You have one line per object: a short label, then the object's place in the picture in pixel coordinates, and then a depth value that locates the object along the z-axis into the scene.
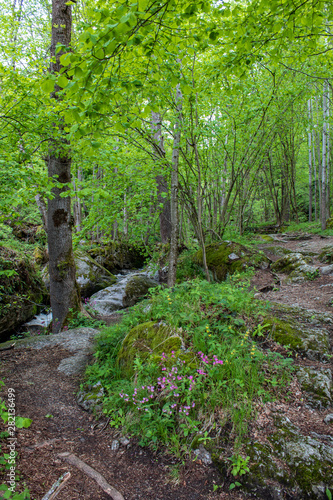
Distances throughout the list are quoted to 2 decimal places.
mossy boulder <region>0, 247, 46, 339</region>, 6.59
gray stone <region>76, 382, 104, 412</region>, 3.34
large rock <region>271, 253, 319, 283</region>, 6.57
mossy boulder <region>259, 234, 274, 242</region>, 13.66
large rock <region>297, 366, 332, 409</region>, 2.67
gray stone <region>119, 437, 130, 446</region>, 2.73
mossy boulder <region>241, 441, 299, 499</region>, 2.02
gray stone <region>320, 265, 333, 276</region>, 6.44
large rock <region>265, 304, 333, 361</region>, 3.29
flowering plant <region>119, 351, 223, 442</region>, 2.63
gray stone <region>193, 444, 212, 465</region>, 2.31
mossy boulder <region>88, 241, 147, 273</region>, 13.15
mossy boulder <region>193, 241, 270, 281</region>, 7.62
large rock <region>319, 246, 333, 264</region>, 7.19
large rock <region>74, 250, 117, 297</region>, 10.00
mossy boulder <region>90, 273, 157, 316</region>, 8.88
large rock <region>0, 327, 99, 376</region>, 4.36
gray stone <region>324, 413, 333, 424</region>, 2.45
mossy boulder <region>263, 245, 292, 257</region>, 9.49
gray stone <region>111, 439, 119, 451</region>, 2.71
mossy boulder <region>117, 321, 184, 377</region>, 3.26
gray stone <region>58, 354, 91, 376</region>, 4.23
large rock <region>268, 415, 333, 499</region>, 1.97
